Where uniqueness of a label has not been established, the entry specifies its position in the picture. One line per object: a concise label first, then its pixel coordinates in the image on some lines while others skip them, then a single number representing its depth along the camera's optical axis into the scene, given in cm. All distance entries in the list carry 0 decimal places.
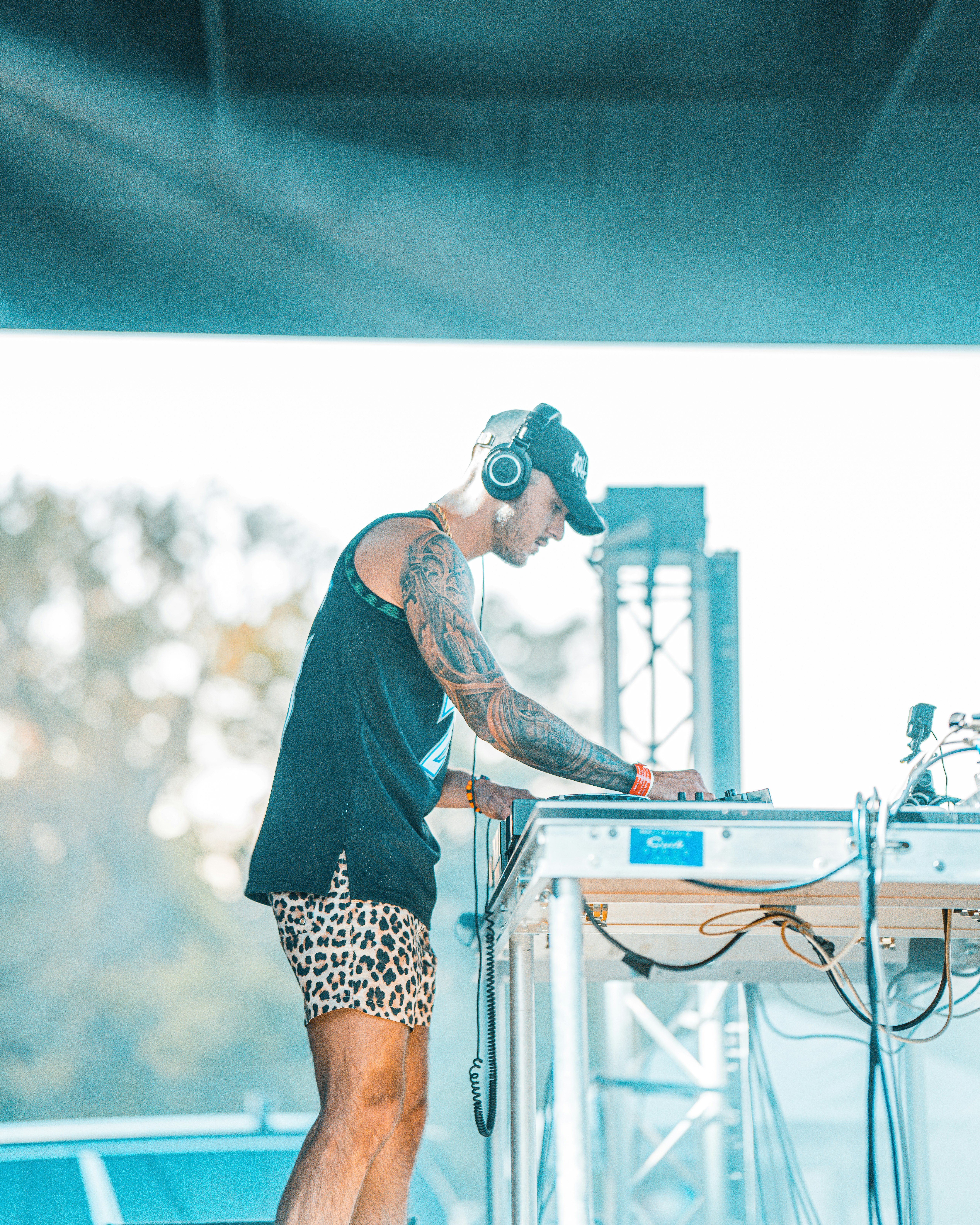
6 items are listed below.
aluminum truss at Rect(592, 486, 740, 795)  956
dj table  610
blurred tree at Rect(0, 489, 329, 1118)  3877
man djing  642
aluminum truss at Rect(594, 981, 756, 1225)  918
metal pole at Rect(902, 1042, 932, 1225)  790
